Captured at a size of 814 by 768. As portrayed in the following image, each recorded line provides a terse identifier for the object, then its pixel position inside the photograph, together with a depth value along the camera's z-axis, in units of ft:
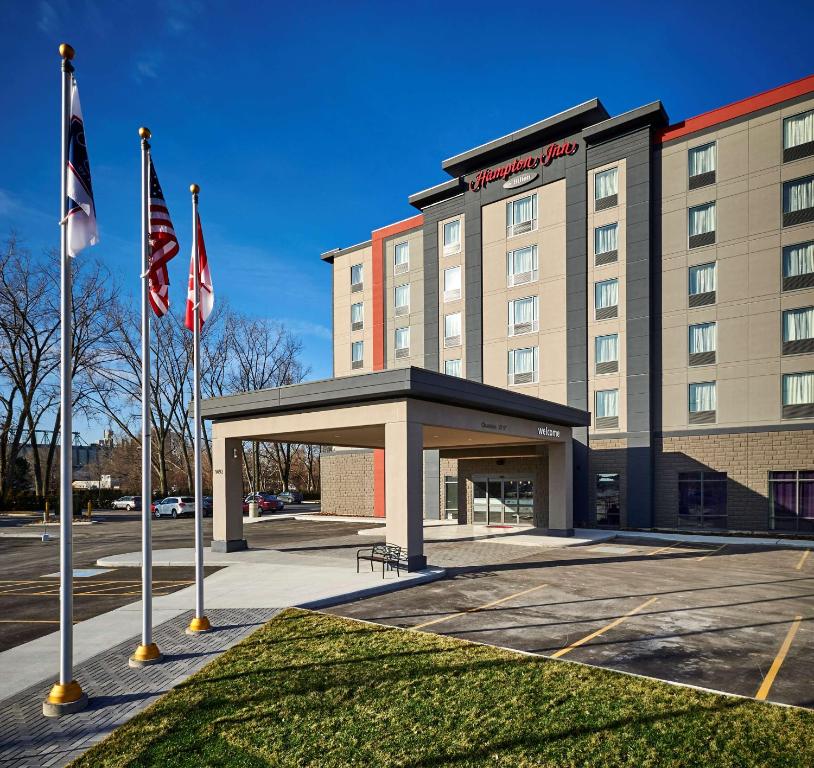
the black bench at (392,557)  54.39
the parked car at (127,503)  184.85
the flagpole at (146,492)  29.78
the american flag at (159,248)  31.58
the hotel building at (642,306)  88.94
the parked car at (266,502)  159.33
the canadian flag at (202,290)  35.91
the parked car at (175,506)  145.79
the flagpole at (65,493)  24.40
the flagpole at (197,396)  35.22
